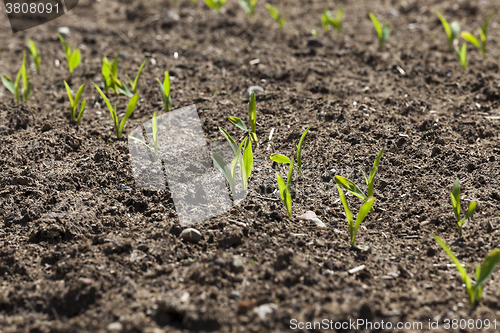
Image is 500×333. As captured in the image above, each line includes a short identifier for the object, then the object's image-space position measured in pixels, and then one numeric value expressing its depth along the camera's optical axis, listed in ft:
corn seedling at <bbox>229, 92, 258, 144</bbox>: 14.74
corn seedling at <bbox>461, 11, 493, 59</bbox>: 20.32
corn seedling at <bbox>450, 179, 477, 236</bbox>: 11.95
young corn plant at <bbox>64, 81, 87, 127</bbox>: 17.12
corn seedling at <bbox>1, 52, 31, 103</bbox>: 18.45
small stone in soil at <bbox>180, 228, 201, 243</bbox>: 12.48
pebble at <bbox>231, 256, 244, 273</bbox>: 11.27
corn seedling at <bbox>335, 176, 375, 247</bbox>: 11.65
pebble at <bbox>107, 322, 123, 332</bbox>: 9.69
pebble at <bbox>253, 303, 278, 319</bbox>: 9.98
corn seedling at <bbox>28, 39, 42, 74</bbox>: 21.23
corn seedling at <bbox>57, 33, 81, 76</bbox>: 20.62
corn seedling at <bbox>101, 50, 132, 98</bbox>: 18.29
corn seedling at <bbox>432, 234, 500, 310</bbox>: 9.98
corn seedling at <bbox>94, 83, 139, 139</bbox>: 16.21
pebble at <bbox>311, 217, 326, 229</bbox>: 13.16
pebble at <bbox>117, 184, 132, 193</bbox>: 14.61
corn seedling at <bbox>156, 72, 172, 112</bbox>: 17.12
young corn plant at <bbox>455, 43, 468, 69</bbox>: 20.44
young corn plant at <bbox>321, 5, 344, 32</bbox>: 24.27
